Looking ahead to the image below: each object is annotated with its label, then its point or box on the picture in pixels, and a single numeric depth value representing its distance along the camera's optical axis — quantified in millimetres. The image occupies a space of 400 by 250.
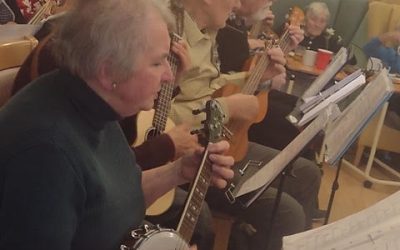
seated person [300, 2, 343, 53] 3637
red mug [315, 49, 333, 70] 3273
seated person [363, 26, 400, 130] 3330
